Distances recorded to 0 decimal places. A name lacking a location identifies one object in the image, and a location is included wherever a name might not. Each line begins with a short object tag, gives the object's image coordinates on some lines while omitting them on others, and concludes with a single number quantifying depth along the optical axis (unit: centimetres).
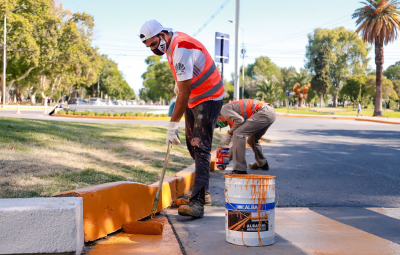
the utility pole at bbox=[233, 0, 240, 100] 1343
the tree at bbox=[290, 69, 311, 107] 7712
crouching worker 578
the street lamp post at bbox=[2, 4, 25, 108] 3089
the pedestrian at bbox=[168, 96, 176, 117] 1338
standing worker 355
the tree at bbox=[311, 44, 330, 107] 6812
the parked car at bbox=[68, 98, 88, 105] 5241
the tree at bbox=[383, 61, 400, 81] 9637
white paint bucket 276
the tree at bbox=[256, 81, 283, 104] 6050
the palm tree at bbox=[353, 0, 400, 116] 3638
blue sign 1184
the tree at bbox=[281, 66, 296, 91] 8569
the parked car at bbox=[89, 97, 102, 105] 4205
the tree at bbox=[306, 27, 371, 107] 7138
